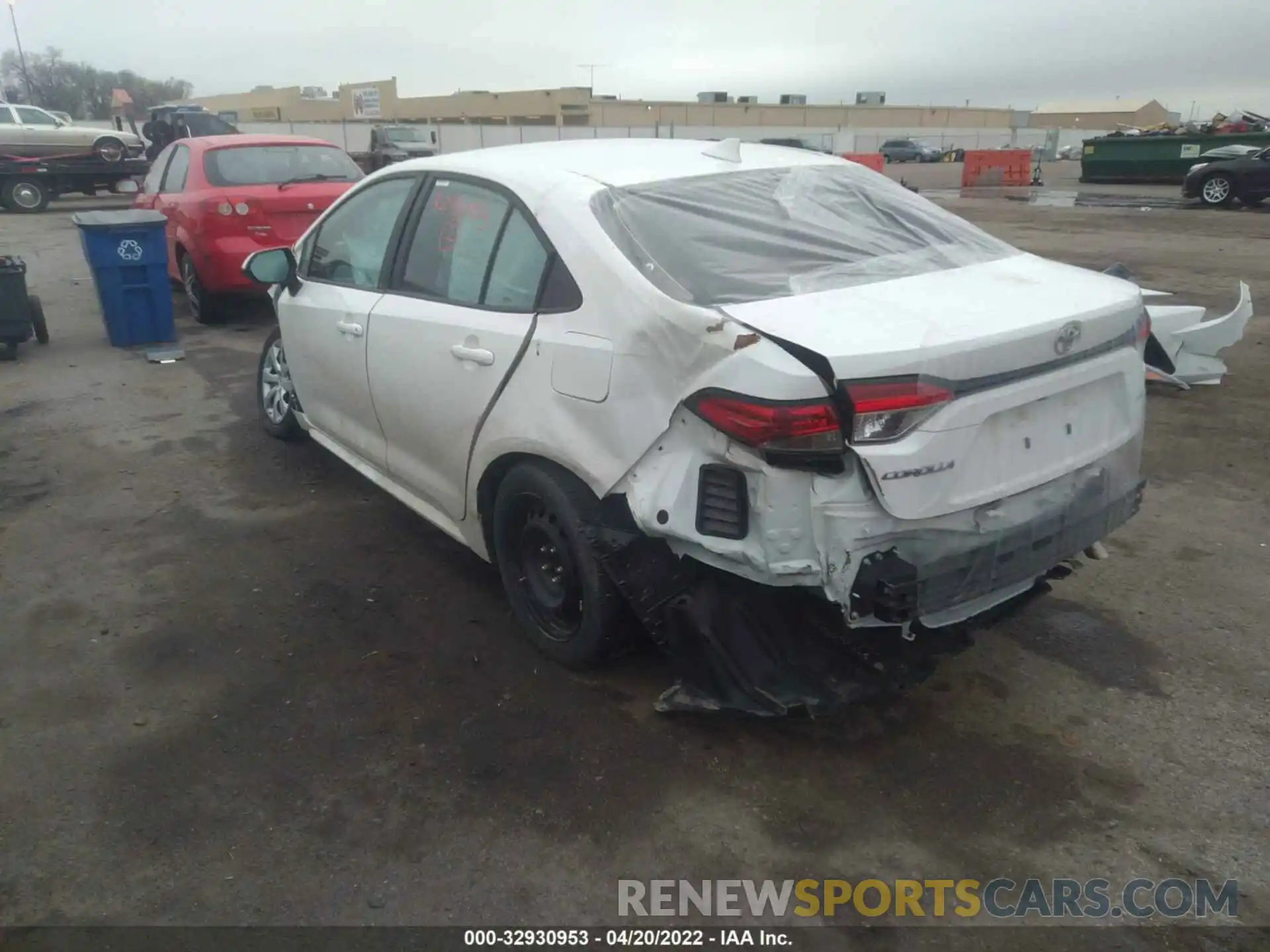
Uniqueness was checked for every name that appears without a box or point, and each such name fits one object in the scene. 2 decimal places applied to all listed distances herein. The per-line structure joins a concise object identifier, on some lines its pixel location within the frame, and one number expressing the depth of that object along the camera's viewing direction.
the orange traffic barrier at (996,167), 30.41
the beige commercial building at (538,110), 60.75
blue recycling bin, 7.66
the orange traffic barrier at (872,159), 30.78
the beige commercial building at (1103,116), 80.00
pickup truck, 25.33
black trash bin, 7.55
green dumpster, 25.14
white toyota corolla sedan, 2.52
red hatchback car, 8.38
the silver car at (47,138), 19.66
